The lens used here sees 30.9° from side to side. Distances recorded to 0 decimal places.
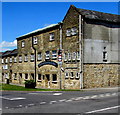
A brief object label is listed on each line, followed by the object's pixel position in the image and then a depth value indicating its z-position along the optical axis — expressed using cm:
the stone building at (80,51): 2862
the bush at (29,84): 3072
